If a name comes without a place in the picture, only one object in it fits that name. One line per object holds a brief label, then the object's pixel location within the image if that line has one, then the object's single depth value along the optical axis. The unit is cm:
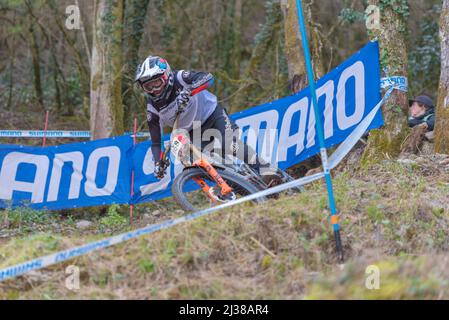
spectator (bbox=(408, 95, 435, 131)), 1747
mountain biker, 1328
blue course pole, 980
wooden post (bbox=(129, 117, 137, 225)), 1879
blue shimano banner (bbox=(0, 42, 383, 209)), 1798
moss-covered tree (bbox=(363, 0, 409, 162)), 1544
